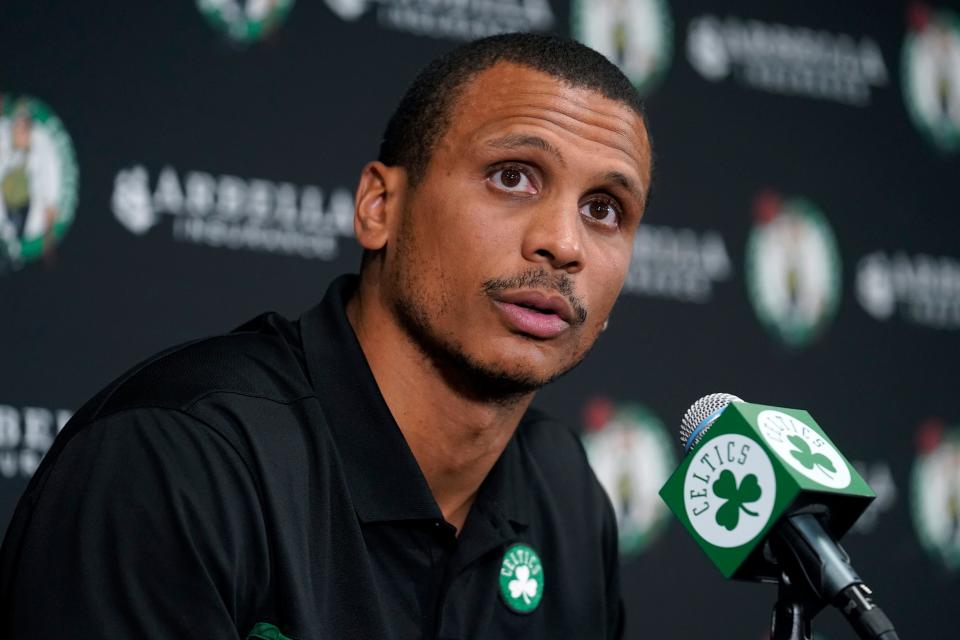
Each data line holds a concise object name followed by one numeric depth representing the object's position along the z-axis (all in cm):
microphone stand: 380
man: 390
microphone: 379
